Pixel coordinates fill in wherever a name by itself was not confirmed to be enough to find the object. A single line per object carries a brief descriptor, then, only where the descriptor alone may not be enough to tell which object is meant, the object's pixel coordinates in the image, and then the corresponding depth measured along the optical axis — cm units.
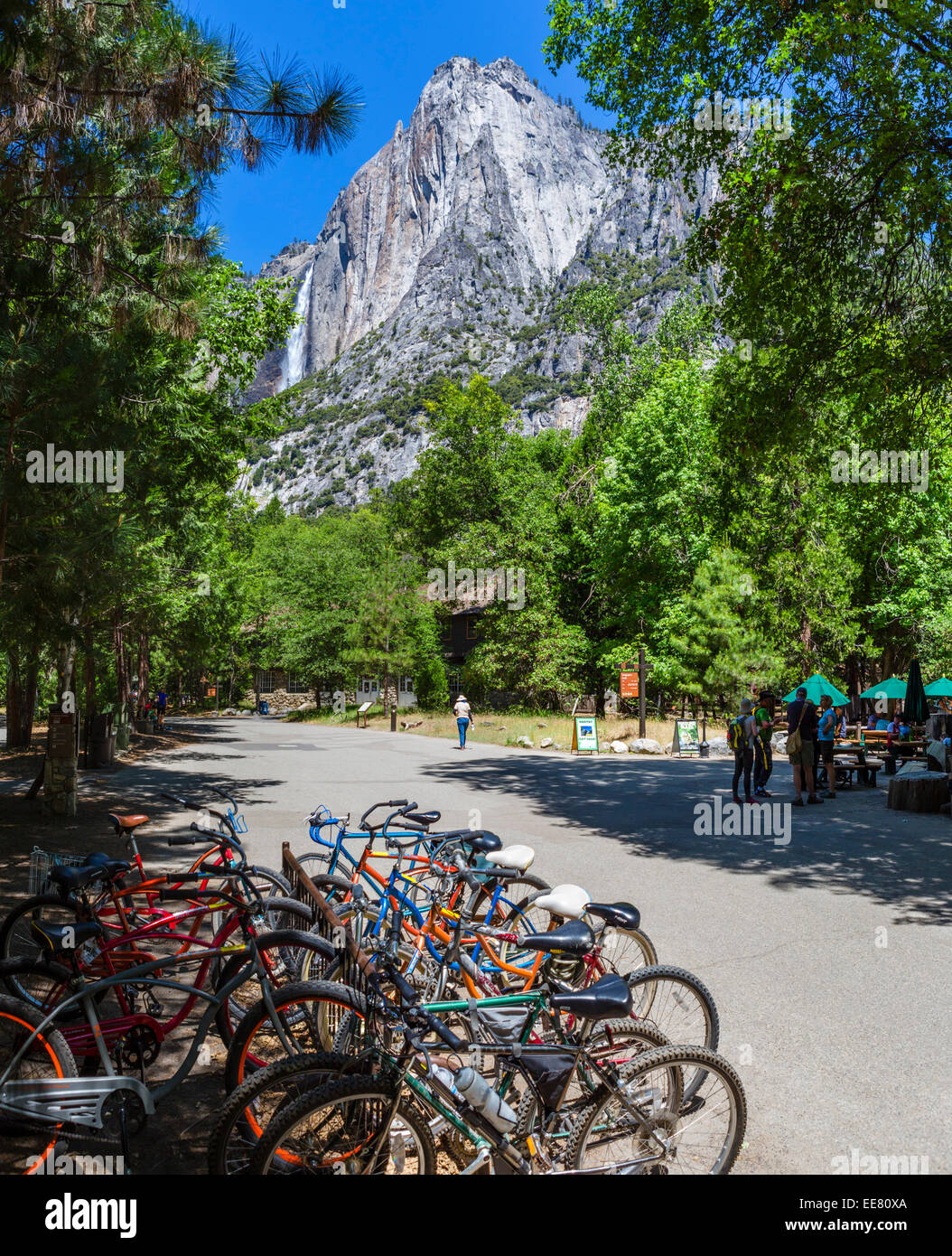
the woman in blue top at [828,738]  1542
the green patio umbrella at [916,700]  2142
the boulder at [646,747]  2677
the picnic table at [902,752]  1948
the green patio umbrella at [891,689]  2675
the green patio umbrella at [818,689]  2204
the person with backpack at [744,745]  1492
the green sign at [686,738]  2609
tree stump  1393
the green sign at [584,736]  2637
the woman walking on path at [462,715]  2769
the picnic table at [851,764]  1755
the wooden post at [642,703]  2750
